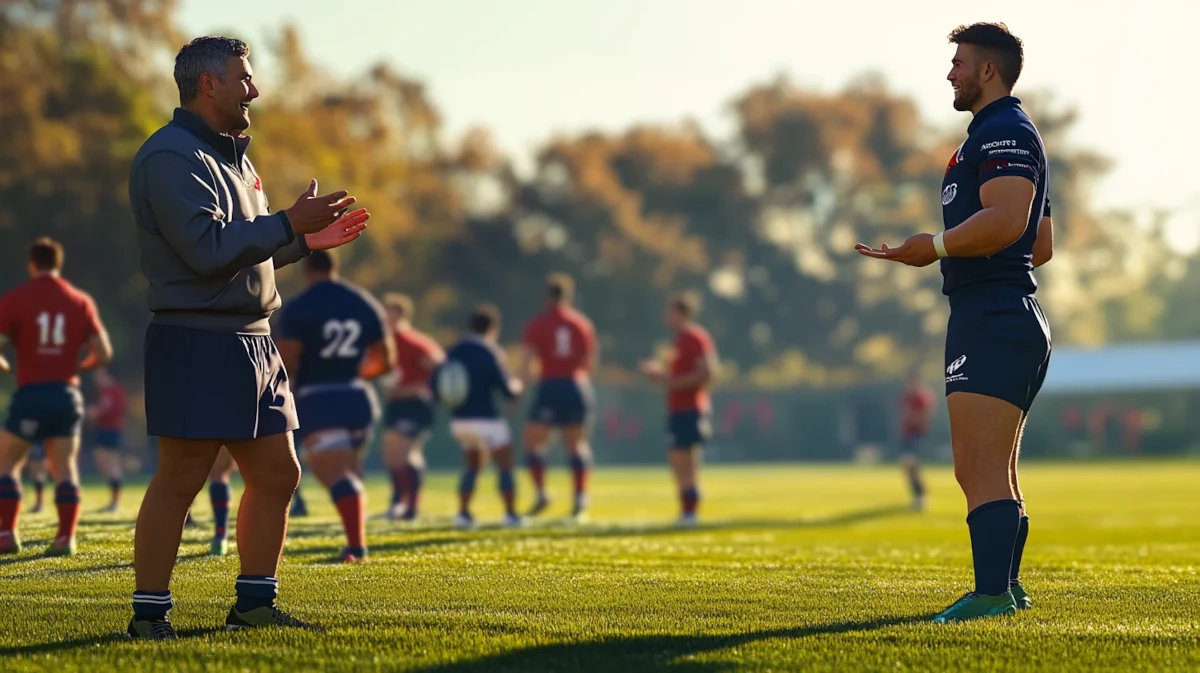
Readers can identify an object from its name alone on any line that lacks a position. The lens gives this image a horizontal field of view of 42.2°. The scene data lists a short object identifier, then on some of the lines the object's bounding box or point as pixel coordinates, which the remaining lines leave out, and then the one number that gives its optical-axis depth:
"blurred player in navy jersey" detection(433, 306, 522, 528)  15.41
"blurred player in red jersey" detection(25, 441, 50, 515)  16.77
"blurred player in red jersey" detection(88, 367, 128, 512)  19.02
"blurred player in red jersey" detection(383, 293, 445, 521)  16.39
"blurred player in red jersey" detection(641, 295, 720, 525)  16.52
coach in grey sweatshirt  5.89
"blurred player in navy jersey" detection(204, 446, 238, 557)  10.20
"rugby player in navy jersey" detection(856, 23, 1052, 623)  6.42
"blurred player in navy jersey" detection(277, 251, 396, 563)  10.35
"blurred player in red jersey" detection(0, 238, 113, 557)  10.50
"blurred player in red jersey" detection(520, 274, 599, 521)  17.23
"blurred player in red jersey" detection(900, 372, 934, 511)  21.67
